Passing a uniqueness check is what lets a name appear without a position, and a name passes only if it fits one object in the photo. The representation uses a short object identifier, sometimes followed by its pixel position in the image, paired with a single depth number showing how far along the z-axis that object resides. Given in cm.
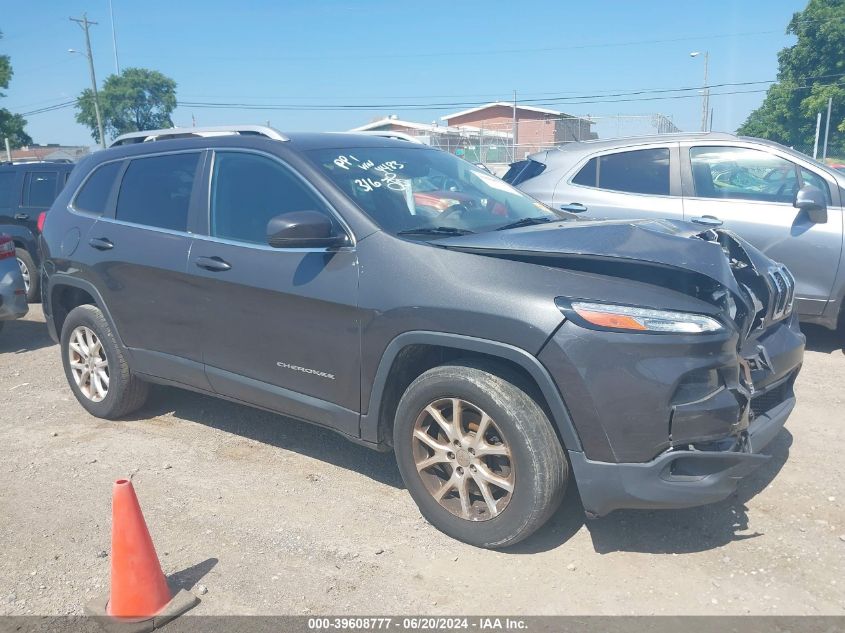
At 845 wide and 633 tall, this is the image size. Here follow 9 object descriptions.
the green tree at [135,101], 7956
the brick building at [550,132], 2403
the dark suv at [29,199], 978
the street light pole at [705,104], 3950
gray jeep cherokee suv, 301
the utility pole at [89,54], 4894
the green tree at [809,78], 4662
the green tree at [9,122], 3719
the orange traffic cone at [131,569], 297
